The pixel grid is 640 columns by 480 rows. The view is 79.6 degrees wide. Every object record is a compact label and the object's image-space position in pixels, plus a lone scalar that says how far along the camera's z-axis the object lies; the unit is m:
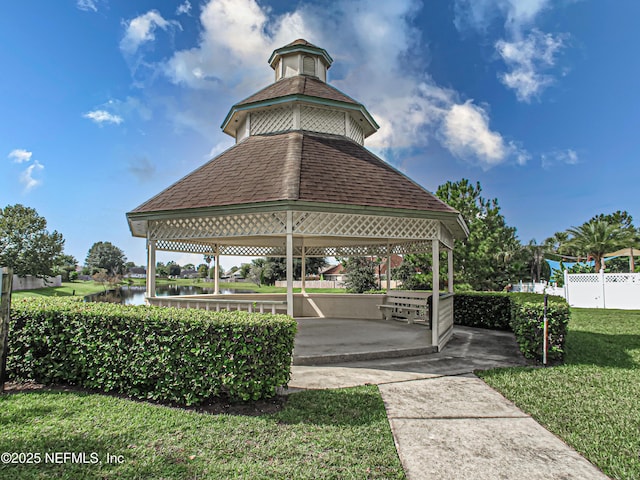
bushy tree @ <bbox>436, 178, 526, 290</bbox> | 18.41
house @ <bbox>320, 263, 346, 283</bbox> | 60.89
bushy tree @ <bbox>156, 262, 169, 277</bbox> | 111.00
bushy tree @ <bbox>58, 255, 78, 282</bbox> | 62.15
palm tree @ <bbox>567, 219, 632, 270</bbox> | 27.19
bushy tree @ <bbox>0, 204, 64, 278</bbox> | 41.25
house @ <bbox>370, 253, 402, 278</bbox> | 52.45
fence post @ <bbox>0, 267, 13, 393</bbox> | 5.22
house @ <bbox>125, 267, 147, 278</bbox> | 126.28
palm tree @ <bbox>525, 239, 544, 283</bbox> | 64.91
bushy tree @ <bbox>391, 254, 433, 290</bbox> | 18.28
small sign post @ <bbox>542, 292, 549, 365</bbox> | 6.95
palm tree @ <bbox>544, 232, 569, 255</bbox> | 64.22
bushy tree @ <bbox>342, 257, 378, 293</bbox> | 32.43
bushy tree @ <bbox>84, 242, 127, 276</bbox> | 99.75
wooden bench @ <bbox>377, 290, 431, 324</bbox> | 11.67
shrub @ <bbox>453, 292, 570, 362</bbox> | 7.09
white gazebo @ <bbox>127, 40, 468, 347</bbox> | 7.65
